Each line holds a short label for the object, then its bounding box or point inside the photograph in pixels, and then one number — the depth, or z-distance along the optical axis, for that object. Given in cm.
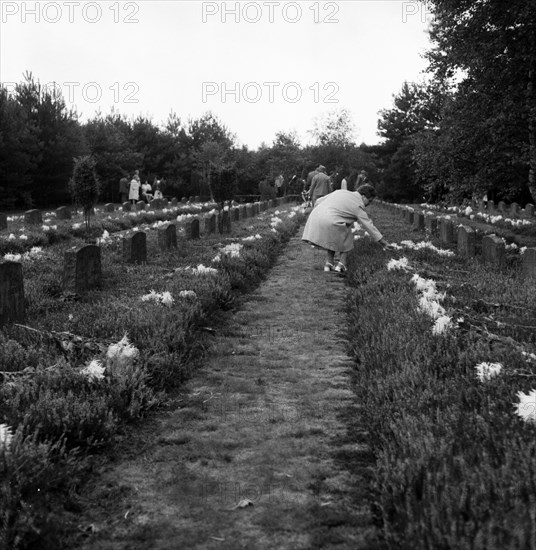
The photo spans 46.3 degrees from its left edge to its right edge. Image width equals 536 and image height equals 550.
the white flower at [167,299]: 688
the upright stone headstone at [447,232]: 1517
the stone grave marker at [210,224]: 1781
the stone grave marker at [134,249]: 1113
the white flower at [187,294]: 731
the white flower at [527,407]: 336
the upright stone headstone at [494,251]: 1073
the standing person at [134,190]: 3075
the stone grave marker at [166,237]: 1315
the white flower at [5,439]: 321
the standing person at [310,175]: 2123
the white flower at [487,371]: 406
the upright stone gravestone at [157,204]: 2898
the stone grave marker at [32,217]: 1867
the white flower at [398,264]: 926
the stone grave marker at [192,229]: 1591
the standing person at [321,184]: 2041
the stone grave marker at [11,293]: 634
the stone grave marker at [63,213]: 2102
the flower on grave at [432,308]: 586
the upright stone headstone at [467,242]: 1270
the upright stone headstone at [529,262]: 955
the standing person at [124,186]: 3453
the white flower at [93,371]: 438
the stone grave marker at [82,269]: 854
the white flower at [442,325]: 526
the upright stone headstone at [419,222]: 1958
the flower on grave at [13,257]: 954
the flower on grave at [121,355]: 473
